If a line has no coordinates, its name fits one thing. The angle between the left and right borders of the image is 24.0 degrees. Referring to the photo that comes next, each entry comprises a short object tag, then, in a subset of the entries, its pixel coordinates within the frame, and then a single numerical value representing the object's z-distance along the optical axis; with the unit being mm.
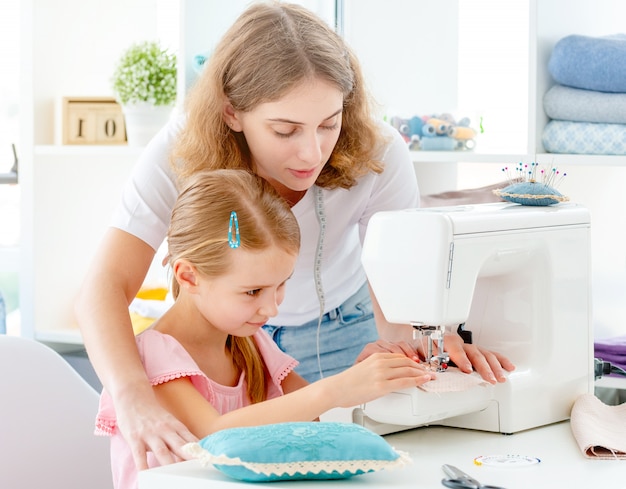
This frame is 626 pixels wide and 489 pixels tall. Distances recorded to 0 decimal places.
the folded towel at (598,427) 1935
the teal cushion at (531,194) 2159
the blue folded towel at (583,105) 2889
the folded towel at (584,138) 2918
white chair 2545
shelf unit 3076
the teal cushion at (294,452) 1730
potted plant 3614
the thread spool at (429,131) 3199
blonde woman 2119
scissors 1760
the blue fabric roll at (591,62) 2881
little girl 2117
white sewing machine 1981
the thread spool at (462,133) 3182
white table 1778
